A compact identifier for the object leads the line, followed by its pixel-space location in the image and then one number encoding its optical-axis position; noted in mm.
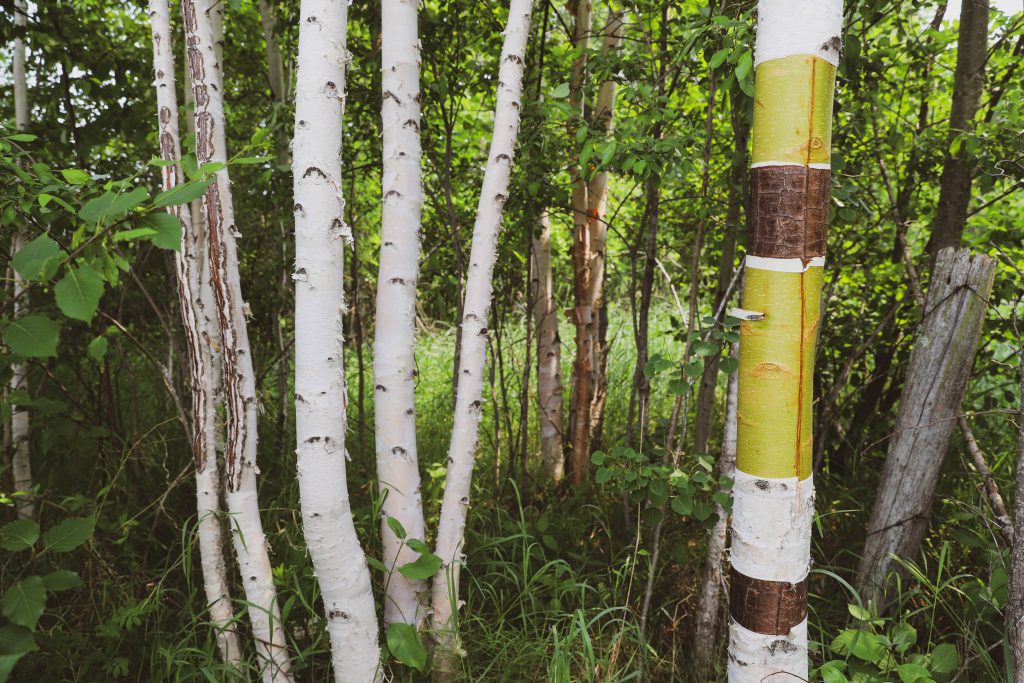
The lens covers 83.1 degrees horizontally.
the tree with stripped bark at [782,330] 1109
